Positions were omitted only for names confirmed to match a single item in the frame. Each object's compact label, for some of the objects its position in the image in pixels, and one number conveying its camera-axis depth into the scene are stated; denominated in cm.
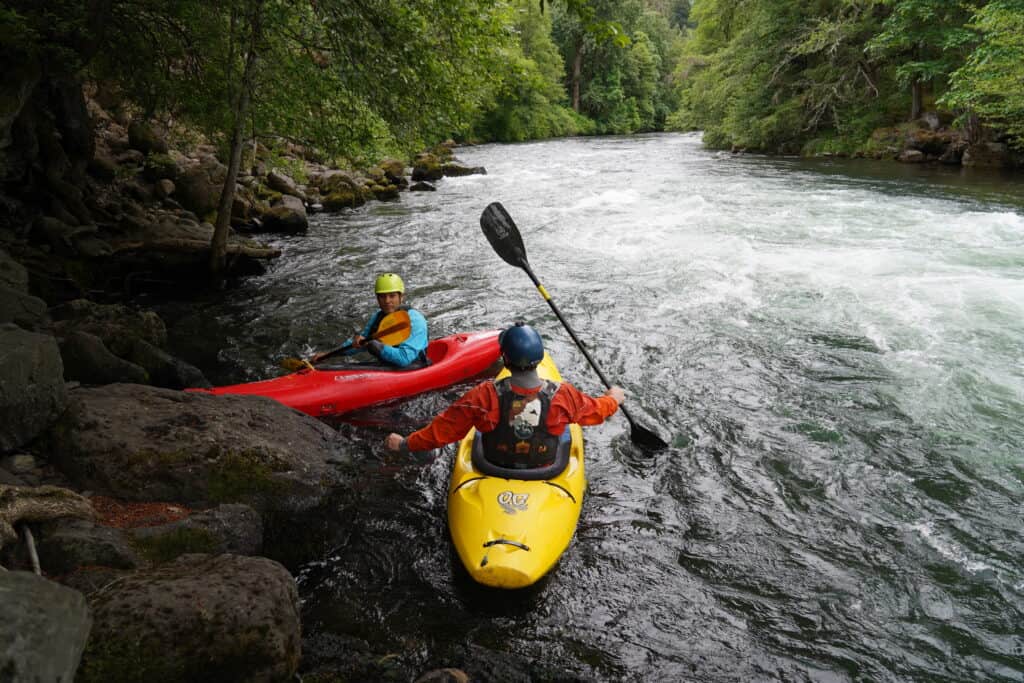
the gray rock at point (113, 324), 456
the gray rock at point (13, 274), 444
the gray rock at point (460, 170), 1786
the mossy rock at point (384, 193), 1367
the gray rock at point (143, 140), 918
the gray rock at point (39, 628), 109
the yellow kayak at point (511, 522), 263
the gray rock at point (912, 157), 1538
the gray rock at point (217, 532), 232
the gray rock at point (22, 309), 411
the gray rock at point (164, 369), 445
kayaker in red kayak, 468
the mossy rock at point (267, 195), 1077
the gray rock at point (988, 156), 1374
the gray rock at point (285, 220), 976
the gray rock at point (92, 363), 392
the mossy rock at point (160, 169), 824
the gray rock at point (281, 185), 1157
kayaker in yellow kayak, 296
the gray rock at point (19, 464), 254
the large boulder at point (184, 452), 269
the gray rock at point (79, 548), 200
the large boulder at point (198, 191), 874
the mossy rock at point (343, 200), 1216
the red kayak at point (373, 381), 436
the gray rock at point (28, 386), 253
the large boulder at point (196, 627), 172
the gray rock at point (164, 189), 845
